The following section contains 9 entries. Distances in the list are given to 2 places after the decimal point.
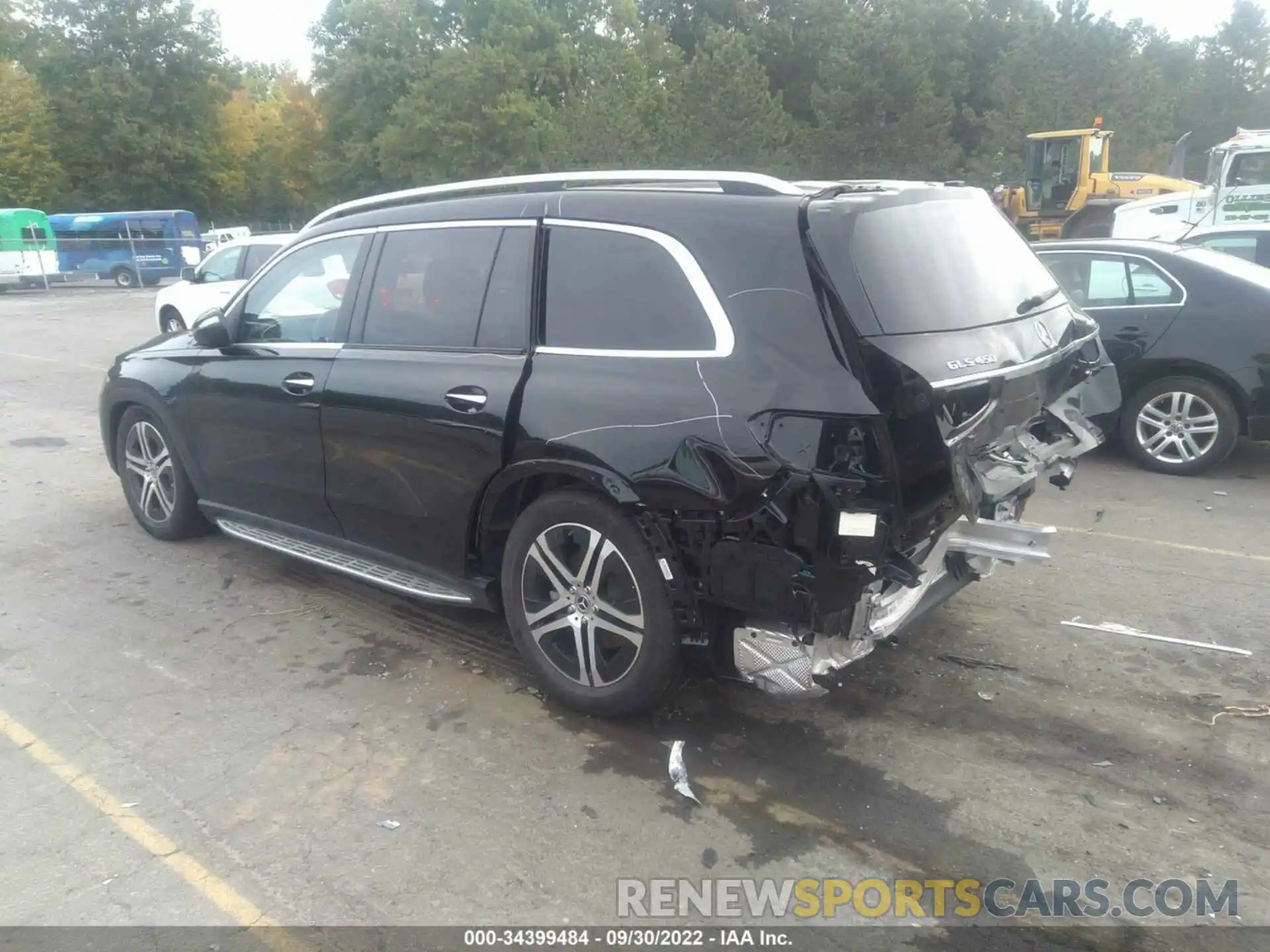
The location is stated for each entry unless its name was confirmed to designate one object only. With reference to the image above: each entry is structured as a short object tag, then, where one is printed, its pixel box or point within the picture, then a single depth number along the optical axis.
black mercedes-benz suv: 3.18
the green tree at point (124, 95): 49.50
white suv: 14.96
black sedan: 6.76
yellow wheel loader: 21.36
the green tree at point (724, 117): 25.88
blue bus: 36.88
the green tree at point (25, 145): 46.12
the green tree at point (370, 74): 48.81
